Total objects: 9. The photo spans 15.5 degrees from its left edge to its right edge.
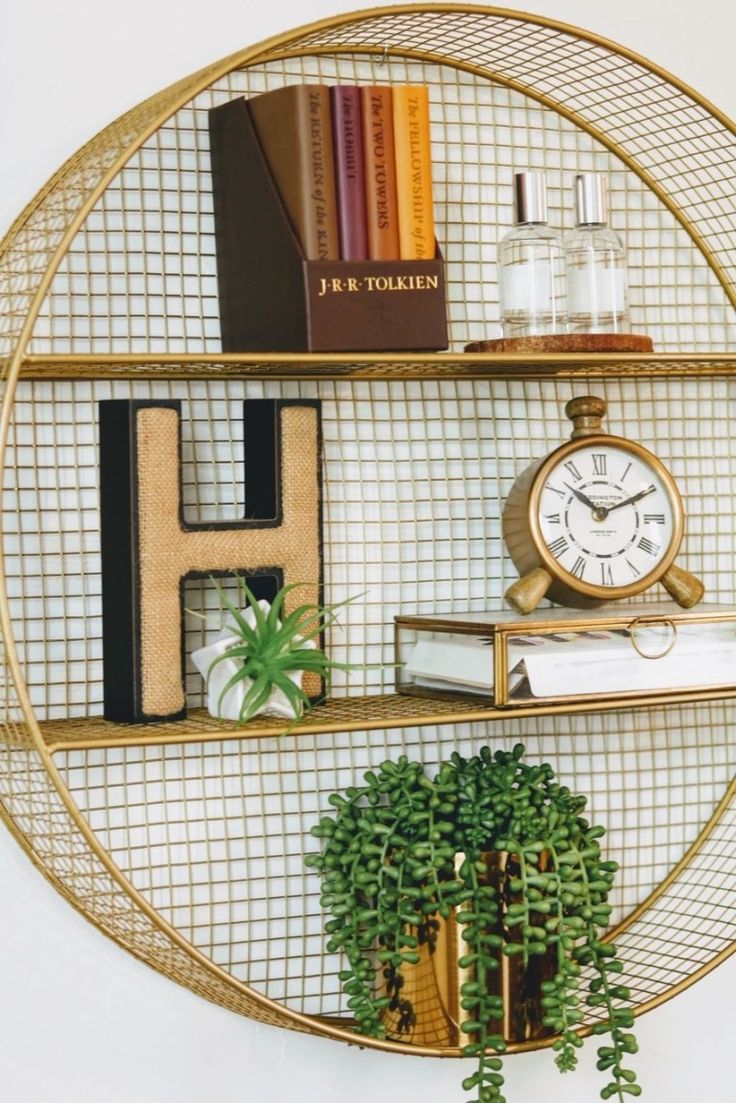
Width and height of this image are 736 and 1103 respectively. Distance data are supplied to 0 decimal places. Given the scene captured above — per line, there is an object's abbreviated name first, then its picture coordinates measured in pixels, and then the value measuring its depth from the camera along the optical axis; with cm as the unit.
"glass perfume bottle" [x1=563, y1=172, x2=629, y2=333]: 164
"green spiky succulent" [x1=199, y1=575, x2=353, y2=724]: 156
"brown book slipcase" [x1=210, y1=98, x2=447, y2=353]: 155
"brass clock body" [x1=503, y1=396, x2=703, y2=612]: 166
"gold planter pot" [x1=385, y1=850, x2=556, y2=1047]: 163
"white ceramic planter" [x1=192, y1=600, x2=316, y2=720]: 157
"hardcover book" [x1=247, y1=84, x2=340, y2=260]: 156
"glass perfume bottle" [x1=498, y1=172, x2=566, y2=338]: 164
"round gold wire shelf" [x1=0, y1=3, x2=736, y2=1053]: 161
